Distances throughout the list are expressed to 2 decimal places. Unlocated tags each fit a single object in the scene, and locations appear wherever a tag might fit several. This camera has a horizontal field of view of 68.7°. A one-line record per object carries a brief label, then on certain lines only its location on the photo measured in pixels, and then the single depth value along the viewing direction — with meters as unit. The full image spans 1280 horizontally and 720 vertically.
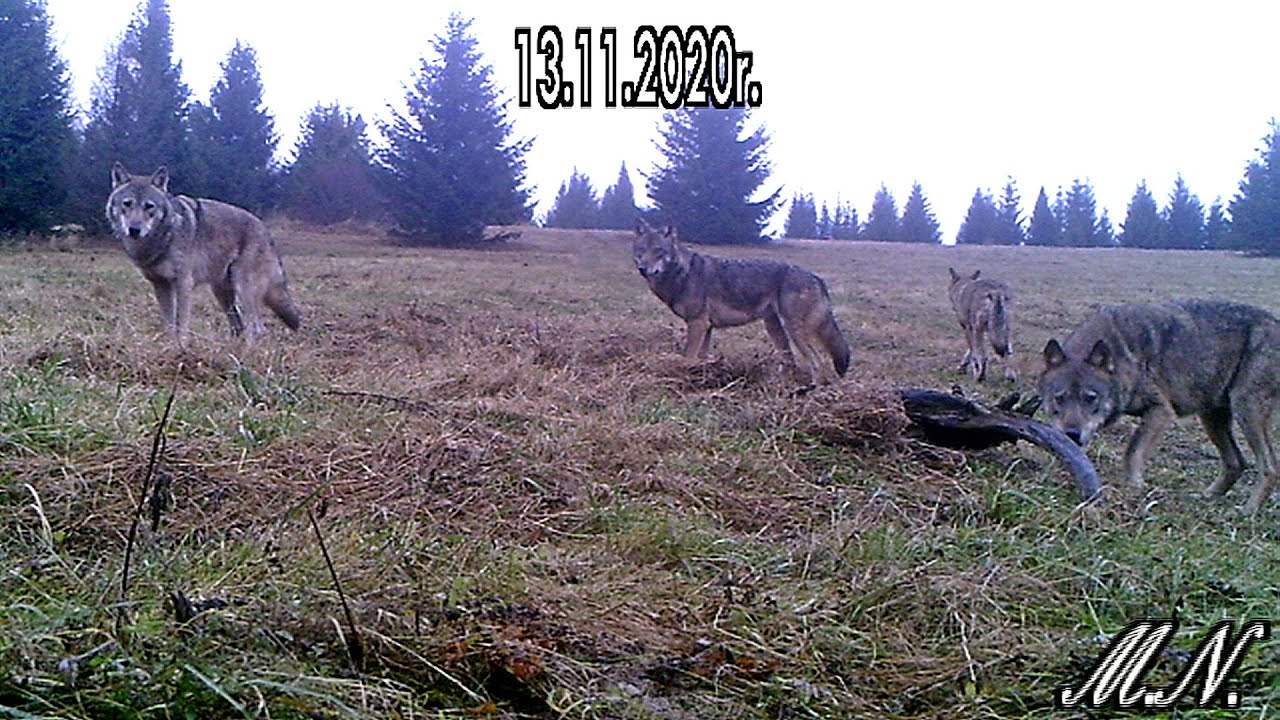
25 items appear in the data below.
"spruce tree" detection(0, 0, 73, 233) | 23.50
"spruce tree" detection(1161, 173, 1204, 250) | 39.50
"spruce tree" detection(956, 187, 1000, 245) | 54.88
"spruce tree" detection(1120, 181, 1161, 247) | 41.59
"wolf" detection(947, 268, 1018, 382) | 10.50
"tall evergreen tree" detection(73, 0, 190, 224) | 26.03
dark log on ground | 5.03
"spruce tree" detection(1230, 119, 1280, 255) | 24.64
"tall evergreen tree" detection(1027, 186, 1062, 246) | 50.34
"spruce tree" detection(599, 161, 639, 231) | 43.09
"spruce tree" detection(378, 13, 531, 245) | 32.25
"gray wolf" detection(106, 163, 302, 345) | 8.42
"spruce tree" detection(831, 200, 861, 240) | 54.25
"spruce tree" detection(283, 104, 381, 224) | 34.44
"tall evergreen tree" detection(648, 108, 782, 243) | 36.38
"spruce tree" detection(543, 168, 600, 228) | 46.56
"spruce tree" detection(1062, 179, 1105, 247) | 48.81
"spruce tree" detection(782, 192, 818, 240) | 49.97
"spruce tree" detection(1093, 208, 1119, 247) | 45.12
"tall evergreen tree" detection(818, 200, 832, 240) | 54.44
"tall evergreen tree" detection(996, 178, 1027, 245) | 52.88
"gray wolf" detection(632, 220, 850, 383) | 9.50
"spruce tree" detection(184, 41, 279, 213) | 29.02
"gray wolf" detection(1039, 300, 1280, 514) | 5.75
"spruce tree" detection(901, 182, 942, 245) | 55.41
